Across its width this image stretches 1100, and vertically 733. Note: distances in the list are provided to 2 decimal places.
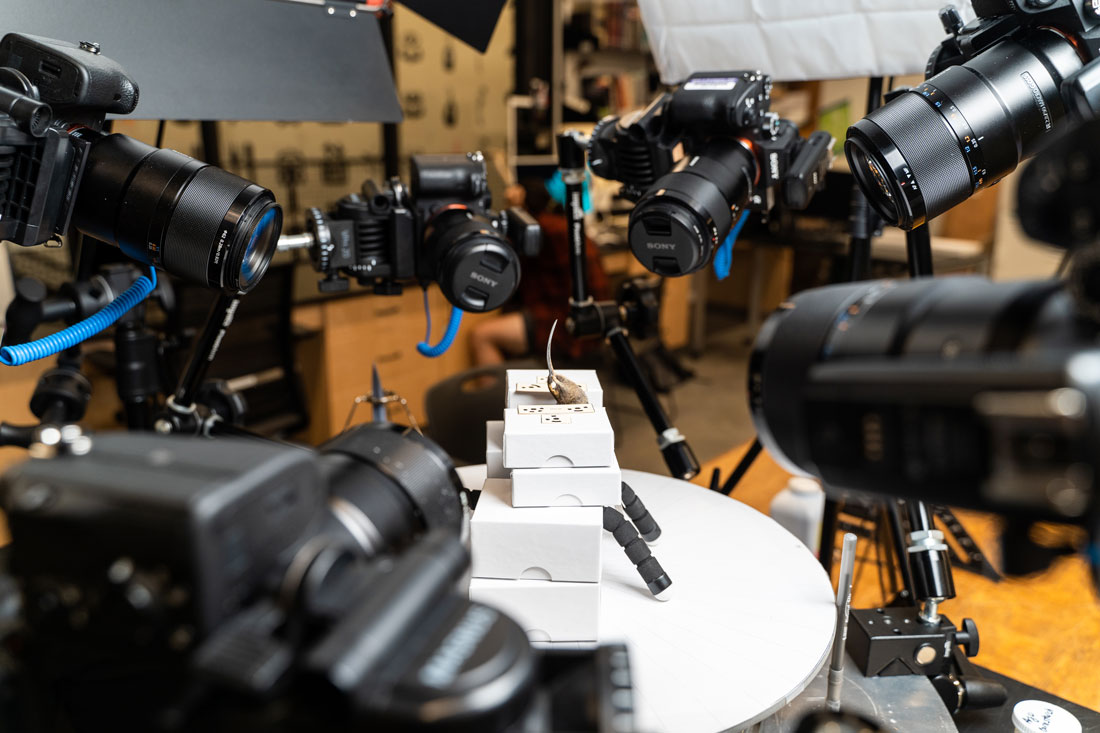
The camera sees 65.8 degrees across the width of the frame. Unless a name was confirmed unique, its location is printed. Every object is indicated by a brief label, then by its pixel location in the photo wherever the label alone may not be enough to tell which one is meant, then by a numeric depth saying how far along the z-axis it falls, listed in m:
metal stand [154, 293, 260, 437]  1.36
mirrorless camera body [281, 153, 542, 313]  1.25
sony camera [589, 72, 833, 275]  1.22
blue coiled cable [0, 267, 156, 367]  1.14
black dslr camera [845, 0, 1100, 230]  1.03
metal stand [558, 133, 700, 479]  1.51
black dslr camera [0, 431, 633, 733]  0.42
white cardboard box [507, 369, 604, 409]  1.15
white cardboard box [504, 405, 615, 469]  0.97
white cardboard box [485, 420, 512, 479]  1.09
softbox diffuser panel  1.39
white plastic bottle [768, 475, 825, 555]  1.61
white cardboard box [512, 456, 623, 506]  0.97
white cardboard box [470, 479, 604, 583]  0.94
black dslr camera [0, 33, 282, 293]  0.92
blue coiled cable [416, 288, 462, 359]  1.38
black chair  1.98
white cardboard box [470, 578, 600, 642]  0.95
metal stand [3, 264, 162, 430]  1.28
